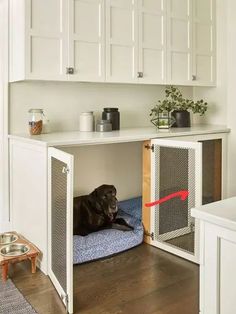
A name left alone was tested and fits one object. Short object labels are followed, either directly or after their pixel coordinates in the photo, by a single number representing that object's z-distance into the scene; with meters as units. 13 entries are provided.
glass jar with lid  2.73
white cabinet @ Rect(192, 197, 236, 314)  1.02
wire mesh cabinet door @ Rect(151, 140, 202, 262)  2.60
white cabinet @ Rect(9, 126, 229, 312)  2.09
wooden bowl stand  2.30
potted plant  3.38
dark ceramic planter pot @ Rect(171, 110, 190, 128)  3.44
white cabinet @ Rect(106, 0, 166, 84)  2.88
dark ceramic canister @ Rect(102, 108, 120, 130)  3.14
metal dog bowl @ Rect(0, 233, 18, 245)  2.63
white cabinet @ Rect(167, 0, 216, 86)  3.27
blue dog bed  2.61
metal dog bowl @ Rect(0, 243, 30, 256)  2.44
